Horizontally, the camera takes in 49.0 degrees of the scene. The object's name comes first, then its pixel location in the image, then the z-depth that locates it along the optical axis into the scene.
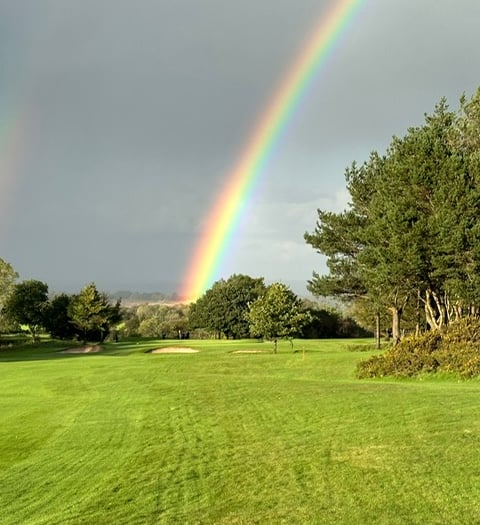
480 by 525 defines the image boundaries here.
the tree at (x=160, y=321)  107.36
